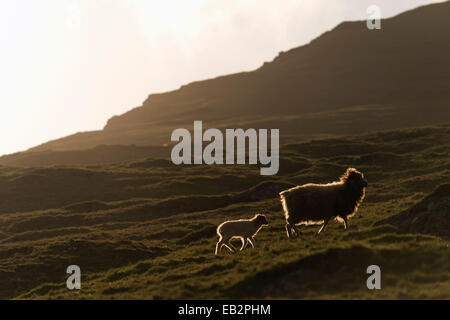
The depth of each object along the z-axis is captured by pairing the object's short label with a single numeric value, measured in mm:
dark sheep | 28359
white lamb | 29656
